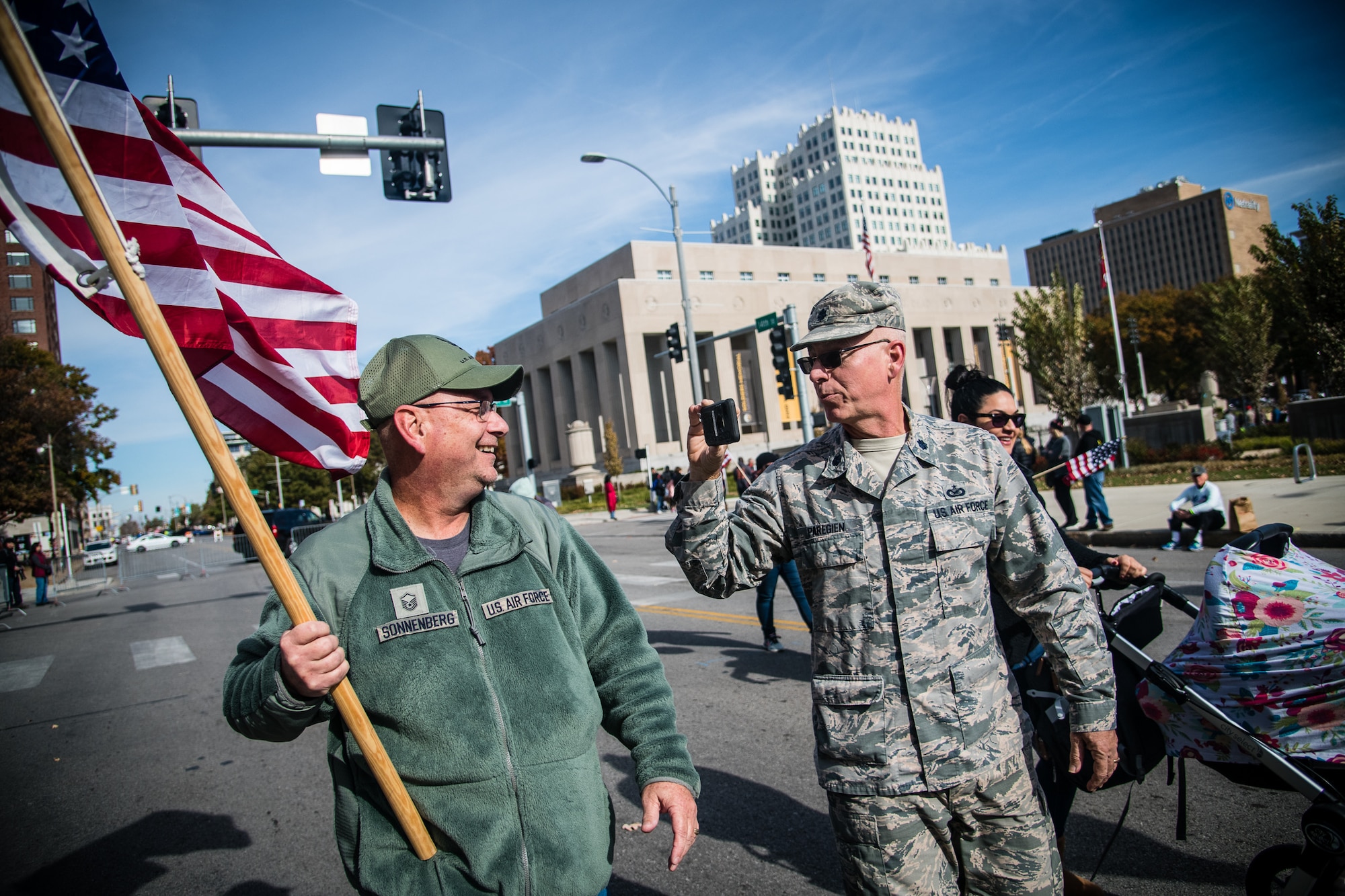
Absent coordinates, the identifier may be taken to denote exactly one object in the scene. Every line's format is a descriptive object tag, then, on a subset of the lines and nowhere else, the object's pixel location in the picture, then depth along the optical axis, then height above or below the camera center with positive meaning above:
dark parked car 22.72 -0.13
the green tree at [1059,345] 33.47 +3.44
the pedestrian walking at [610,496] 32.34 -0.64
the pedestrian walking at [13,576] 19.80 -0.58
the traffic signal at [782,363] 21.67 +2.69
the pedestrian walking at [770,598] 7.27 -1.27
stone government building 58.84 +10.87
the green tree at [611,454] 50.62 +1.73
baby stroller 2.52 -0.96
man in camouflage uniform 2.27 -0.50
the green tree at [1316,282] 20.05 +3.01
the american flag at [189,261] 1.96 +0.83
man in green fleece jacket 1.86 -0.41
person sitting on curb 10.98 -1.42
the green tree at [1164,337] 63.16 +6.22
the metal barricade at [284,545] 21.72 -0.67
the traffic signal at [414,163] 8.52 +3.72
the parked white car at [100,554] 46.17 -0.67
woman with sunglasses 3.09 -0.55
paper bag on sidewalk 10.78 -1.51
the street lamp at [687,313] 24.53 +4.92
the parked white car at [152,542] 73.76 -0.62
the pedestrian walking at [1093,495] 12.96 -1.21
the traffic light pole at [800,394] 22.12 +1.80
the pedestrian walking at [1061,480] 13.58 -0.88
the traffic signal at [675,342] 25.69 +4.26
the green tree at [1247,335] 38.44 +3.37
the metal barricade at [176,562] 31.44 -1.42
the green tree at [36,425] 32.47 +5.69
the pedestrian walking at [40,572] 22.31 -0.63
